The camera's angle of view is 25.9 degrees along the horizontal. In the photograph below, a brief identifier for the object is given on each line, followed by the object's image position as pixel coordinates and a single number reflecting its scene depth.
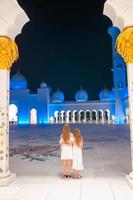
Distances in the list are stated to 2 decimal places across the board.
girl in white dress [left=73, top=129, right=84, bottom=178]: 5.71
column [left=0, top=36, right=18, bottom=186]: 5.54
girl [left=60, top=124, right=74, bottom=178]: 5.67
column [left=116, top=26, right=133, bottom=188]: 5.23
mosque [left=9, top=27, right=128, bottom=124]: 40.97
